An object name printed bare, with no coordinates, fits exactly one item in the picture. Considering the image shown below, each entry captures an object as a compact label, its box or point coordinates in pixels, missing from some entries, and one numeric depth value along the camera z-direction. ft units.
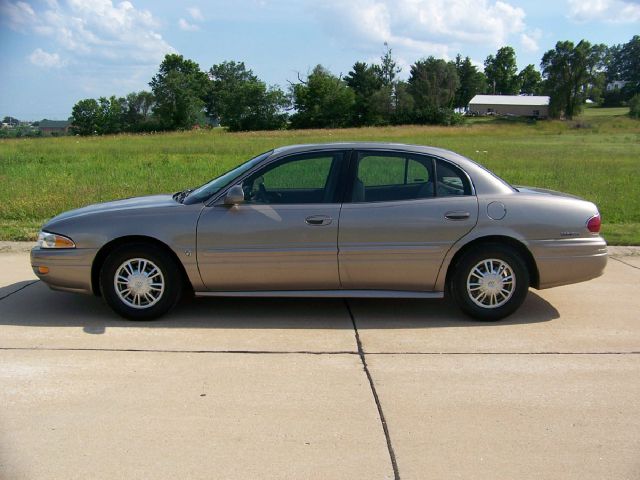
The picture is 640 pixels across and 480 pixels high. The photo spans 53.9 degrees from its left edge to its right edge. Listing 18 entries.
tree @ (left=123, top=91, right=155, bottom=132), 328.70
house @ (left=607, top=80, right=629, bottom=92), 415.64
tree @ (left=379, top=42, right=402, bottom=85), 343.26
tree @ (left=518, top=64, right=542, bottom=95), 510.58
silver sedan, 17.69
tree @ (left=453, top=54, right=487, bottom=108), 440.45
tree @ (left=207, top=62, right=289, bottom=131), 306.55
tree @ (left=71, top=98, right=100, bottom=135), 311.06
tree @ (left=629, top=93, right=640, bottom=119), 300.81
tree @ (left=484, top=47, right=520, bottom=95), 502.79
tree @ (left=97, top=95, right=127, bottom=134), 314.35
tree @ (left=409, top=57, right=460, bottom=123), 336.49
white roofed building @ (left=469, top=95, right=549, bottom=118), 407.23
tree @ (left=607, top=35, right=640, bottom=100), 394.73
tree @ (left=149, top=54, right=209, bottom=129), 323.78
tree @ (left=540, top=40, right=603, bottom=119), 340.80
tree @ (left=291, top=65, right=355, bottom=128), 303.07
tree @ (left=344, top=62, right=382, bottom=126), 309.01
